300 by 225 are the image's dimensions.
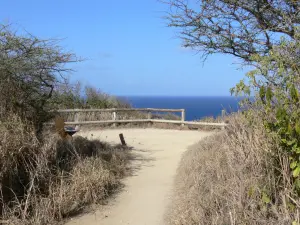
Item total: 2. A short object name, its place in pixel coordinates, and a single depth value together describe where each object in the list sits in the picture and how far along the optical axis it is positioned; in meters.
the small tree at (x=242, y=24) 7.50
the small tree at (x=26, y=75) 7.52
